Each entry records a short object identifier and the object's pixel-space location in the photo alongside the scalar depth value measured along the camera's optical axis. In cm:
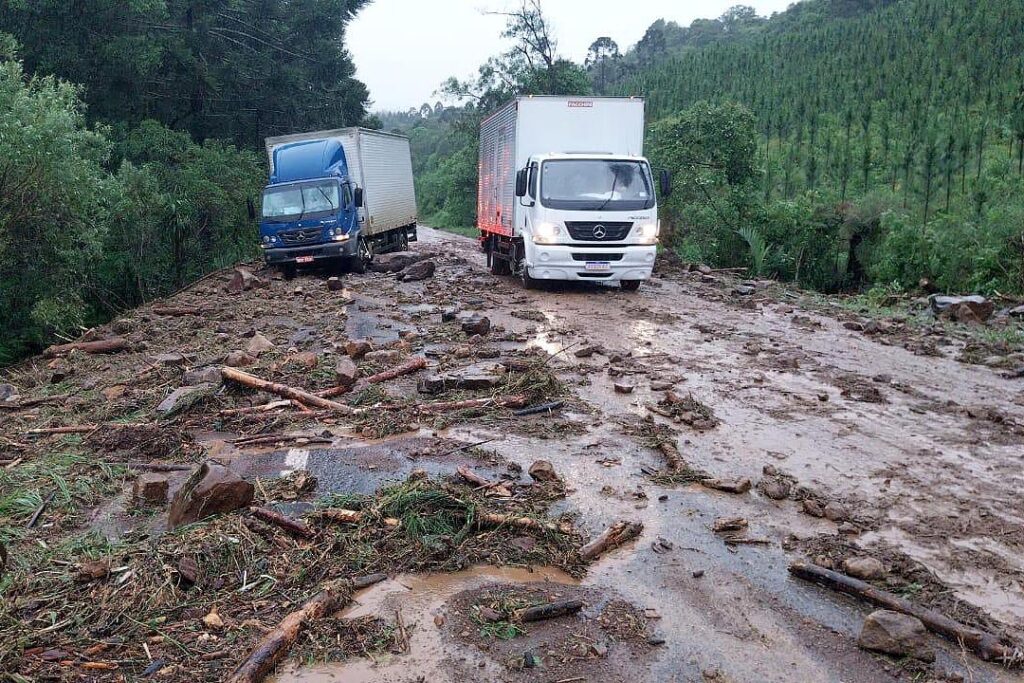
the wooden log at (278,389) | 736
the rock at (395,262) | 2008
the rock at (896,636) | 341
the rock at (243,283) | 1731
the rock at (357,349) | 908
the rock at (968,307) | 1172
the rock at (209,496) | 464
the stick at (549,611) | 373
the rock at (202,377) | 805
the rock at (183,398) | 726
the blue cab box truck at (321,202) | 1850
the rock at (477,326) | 1048
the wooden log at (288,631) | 329
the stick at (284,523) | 456
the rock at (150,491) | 522
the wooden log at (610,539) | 442
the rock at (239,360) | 888
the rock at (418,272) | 1805
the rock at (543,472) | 549
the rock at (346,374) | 791
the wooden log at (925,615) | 344
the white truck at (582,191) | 1394
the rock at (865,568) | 411
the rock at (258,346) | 964
